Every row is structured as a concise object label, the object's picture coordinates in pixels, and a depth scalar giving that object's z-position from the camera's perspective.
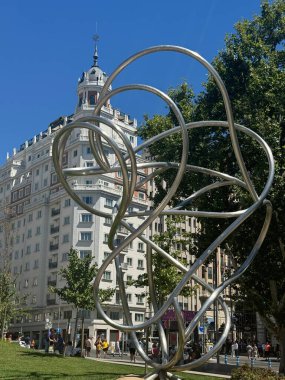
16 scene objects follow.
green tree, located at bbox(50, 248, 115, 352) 44.50
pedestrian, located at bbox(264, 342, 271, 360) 50.74
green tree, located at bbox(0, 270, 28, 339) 48.96
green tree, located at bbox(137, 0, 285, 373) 24.72
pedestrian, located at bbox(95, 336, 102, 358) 41.62
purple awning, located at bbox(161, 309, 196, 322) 47.94
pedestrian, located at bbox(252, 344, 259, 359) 51.21
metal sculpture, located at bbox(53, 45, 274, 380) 11.77
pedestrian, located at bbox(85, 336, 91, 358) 43.69
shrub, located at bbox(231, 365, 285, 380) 16.69
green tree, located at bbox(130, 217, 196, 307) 34.81
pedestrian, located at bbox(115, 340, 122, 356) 57.28
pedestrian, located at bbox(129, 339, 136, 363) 37.44
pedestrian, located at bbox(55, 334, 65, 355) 33.22
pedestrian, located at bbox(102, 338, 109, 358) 45.62
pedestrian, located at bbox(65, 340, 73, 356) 34.92
